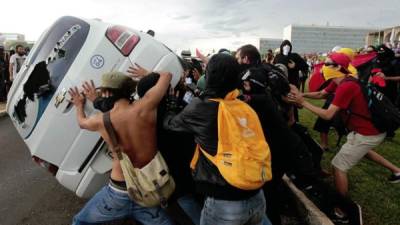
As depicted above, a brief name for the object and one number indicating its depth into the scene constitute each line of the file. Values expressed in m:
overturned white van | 3.16
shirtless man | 2.57
